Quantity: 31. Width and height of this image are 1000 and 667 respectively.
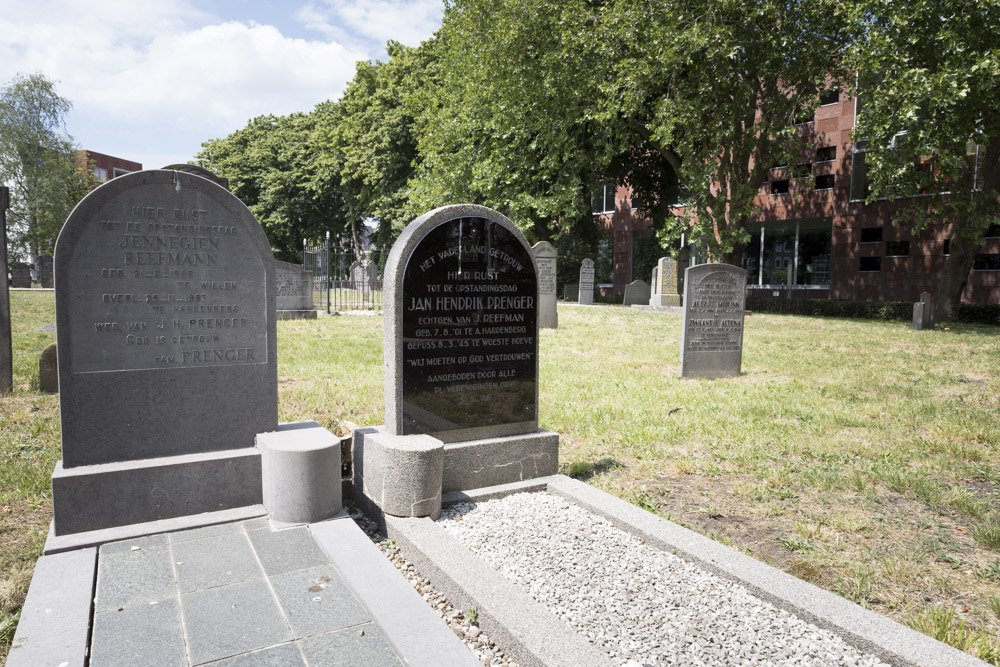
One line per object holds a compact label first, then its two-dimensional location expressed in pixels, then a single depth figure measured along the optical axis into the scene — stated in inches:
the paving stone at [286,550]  125.6
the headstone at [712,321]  358.6
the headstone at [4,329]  259.0
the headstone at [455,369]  153.8
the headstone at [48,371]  276.8
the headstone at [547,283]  610.9
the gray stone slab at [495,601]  95.0
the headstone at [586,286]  1055.6
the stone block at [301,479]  143.9
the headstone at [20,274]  1469.0
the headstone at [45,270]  1494.8
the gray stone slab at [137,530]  131.0
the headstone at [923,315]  672.4
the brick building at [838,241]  1042.1
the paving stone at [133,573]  110.9
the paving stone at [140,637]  92.8
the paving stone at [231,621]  97.0
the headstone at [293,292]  669.9
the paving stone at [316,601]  104.9
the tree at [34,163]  1605.6
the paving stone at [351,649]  94.8
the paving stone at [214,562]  117.8
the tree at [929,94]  545.3
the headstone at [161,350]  141.9
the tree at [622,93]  672.4
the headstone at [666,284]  909.2
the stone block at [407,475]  147.6
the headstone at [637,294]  1048.8
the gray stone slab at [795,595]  94.9
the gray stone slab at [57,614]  92.4
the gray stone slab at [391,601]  96.3
